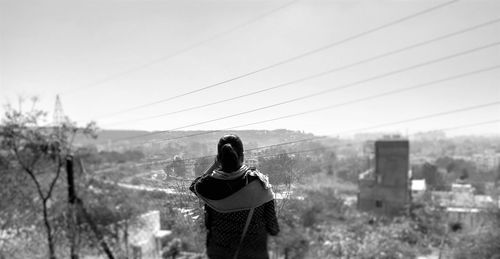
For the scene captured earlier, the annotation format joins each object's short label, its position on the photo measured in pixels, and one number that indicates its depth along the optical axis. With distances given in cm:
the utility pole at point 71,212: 482
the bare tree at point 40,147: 476
